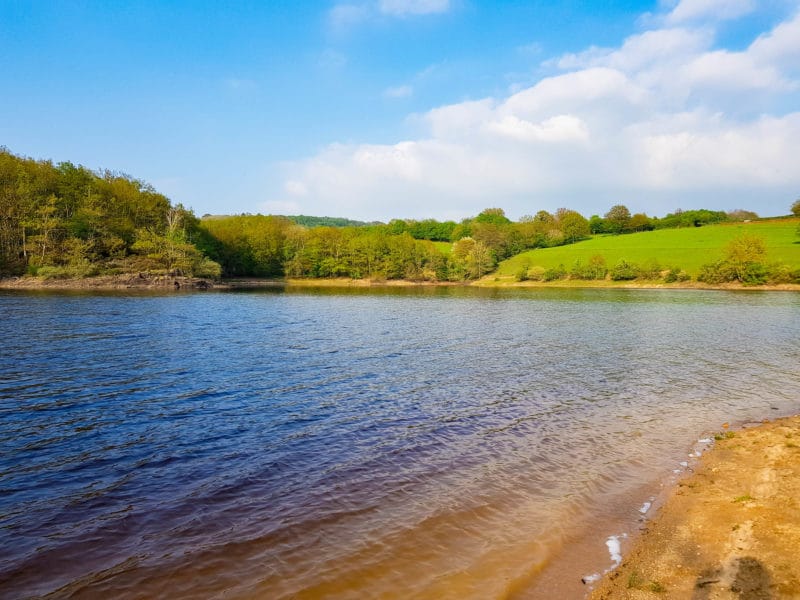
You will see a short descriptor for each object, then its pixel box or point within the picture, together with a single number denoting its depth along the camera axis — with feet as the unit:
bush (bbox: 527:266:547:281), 413.80
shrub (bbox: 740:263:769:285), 319.68
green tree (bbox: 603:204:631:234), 610.24
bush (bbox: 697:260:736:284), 332.39
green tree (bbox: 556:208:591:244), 581.53
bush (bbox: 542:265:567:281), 410.72
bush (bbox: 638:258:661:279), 365.81
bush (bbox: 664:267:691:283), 347.36
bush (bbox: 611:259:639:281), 374.22
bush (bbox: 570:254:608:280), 394.73
